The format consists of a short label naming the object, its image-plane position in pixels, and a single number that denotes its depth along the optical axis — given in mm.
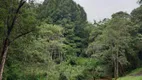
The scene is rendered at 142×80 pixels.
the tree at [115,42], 21906
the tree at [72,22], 35538
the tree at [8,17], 9344
